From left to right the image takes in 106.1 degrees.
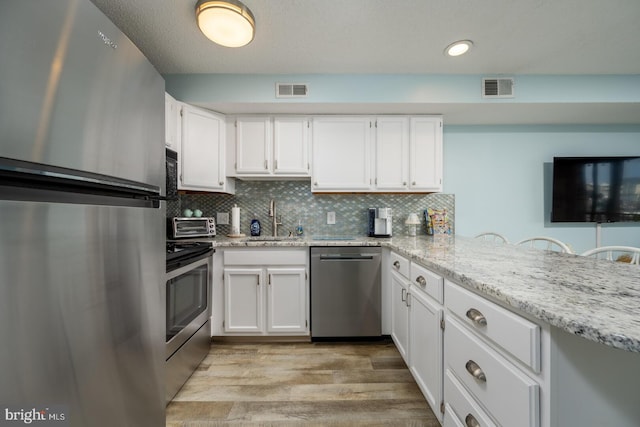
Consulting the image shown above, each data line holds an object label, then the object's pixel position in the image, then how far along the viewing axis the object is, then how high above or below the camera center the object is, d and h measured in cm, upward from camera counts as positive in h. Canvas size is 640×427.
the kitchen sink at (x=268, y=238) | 245 -28
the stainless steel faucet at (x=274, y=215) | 269 -3
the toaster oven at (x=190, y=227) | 219 -14
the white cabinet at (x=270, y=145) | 247 +69
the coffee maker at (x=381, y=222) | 247 -10
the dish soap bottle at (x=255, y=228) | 270 -18
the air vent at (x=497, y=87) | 221 +115
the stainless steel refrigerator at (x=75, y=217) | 54 -1
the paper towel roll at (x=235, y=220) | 263 -8
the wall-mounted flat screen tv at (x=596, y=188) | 270 +27
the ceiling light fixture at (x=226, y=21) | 142 +117
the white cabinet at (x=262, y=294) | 218 -74
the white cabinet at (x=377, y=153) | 248 +61
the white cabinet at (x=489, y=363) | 66 -51
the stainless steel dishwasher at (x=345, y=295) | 217 -75
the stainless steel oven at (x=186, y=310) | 151 -71
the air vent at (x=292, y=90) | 222 +113
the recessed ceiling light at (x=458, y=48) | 182 +128
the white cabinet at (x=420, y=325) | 122 -70
